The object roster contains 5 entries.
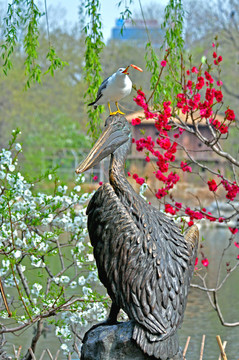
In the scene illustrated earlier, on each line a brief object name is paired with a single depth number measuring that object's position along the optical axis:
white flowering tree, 8.91
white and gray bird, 7.30
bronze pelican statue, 6.36
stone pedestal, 6.36
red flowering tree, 9.71
